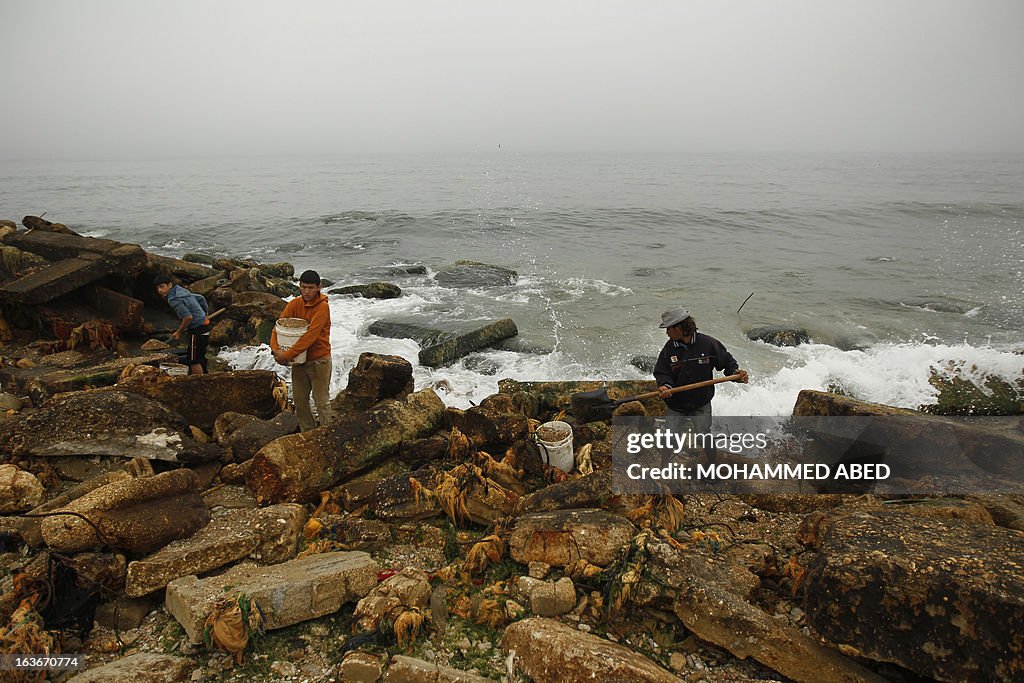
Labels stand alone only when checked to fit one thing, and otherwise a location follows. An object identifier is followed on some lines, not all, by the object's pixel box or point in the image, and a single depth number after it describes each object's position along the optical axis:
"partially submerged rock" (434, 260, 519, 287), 16.64
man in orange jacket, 5.59
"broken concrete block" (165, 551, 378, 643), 3.24
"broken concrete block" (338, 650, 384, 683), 2.87
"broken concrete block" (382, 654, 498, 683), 2.77
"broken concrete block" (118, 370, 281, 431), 6.23
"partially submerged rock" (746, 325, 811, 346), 11.32
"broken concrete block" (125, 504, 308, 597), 3.52
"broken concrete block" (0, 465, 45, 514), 4.23
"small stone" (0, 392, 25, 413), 6.28
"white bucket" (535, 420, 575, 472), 4.95
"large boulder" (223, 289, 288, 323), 10.87
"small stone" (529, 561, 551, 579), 3.68
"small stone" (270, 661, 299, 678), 3.03
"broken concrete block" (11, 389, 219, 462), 4.94
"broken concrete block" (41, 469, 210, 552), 3.67
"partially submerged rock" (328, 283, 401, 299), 14.70
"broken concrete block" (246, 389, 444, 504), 4.70
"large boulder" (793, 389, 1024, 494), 4.62
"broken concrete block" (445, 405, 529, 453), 5.43
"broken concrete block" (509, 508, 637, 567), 3.66
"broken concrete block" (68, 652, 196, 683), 2.83
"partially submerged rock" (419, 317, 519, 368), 9.97
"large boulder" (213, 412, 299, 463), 5.43
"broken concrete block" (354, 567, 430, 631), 3.28
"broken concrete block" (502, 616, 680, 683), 2.65
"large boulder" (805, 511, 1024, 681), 2.46
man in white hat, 5.24
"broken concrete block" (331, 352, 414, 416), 7.07
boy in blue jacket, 7.42
